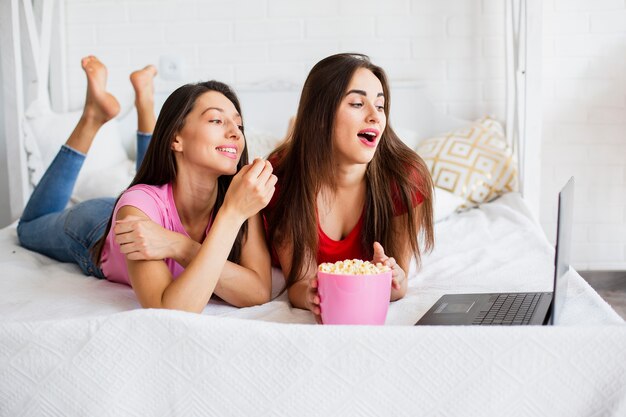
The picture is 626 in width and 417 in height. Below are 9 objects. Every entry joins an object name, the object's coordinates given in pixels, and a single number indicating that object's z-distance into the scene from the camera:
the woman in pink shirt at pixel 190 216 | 1.25
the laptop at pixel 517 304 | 1.00
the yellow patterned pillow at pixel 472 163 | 2.51
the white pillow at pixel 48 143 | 2.64
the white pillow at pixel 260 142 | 2.59
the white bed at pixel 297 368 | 0.93
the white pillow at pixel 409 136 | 2.73
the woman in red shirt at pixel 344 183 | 1.46
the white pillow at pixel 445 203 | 2.32
